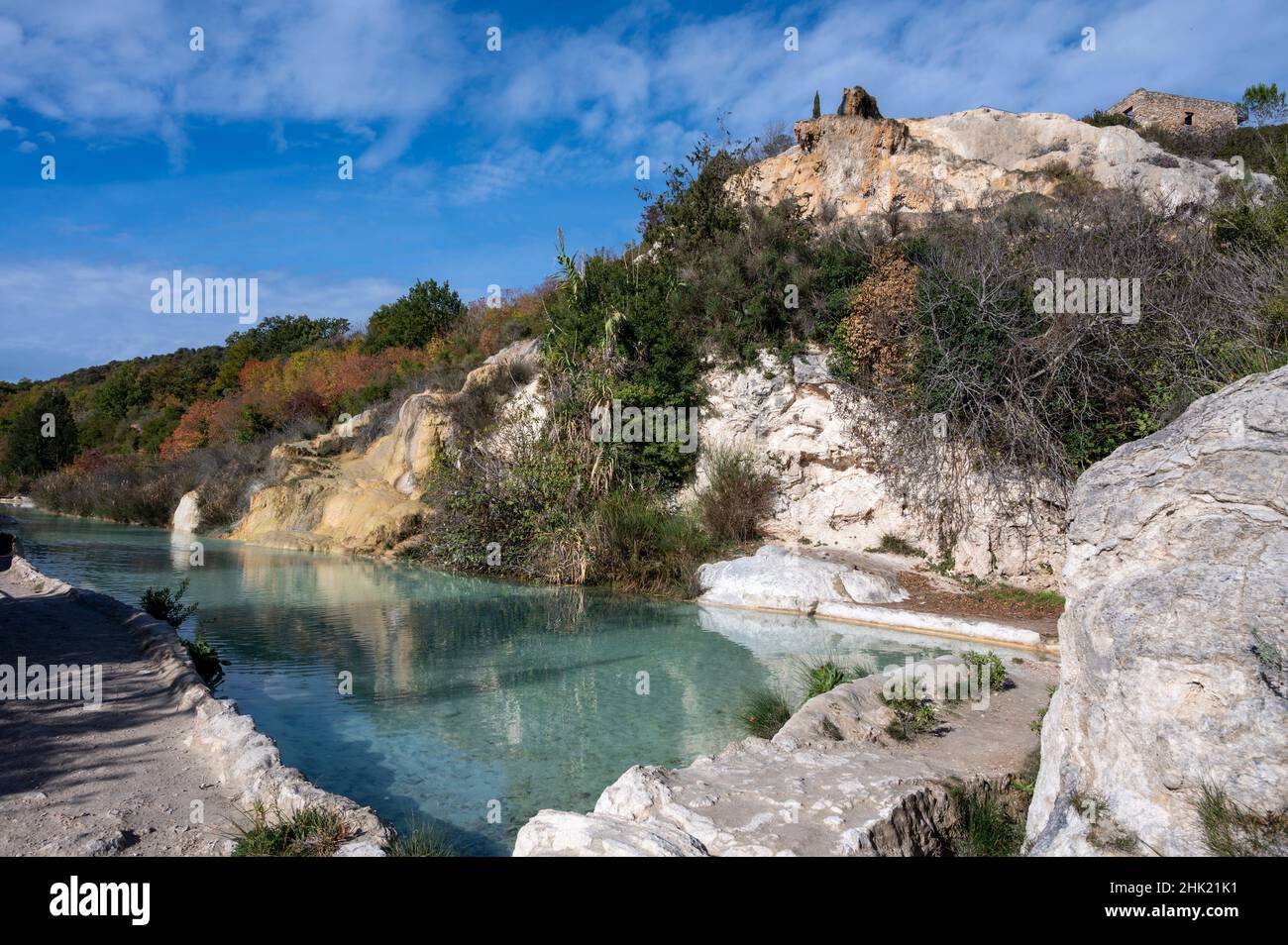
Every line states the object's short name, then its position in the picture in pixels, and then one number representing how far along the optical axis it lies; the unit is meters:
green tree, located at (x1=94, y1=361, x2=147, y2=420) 45.12
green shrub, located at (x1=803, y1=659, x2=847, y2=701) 6.84
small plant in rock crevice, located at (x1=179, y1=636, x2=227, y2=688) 8.05
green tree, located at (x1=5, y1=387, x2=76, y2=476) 38.69
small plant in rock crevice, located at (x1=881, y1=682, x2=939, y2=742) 5.74
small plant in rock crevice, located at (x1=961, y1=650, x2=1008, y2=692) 7.09
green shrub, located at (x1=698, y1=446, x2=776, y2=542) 14.87
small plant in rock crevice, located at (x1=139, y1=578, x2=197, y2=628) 9.95
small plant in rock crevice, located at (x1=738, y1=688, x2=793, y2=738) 6.69
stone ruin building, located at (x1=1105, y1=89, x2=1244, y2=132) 29.77
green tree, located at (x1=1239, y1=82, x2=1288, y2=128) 32.22
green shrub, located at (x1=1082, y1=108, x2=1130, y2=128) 27.84
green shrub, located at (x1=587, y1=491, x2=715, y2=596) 13.84
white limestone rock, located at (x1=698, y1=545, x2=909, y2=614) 12.17
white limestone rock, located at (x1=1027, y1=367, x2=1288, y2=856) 2.92
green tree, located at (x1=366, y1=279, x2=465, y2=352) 32.19
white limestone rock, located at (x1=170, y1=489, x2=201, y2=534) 25.70
